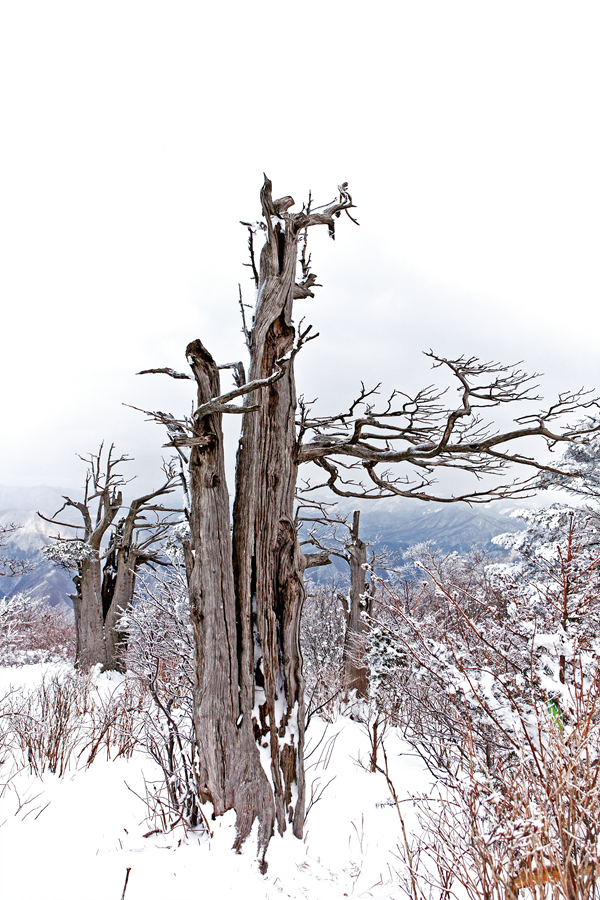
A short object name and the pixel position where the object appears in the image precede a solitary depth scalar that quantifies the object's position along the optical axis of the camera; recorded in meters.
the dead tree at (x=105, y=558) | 12.48
